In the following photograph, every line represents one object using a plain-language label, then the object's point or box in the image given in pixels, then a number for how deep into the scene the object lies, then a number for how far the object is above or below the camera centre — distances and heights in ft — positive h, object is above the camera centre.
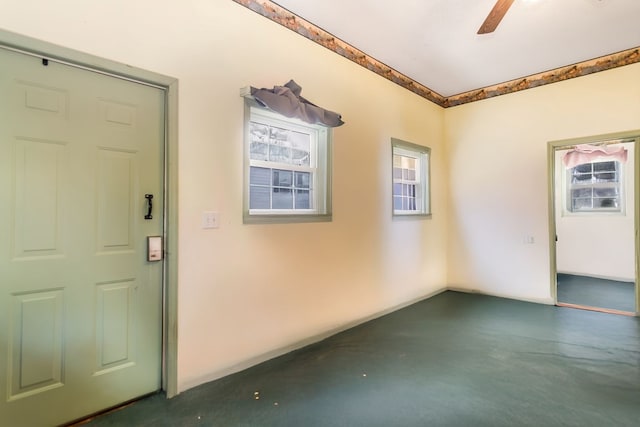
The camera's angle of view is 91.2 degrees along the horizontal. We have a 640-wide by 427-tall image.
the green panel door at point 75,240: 5.54 -0.39
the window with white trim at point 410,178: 14.32 +1.97
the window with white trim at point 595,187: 18.94 +1.96
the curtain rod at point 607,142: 12.66 +3.17
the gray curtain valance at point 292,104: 8.29 +3.24
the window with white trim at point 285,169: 9.05 +1.58
